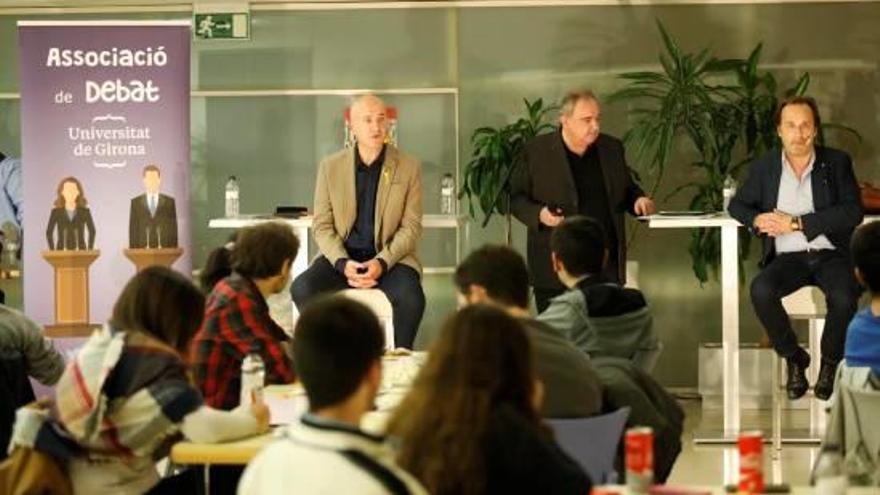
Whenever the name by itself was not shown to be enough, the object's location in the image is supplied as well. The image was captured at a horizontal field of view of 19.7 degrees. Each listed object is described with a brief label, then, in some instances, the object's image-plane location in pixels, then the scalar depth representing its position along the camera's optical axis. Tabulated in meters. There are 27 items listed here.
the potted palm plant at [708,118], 14.28
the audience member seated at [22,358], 8.08
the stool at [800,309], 12.01
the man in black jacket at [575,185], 12.87
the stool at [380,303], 12.14
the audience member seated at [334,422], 4.50
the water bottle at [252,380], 7.08
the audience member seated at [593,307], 8.08
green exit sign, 15.04
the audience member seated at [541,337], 6.64
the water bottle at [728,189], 12.90
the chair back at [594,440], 6.48
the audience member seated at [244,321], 7.99
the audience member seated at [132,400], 6.52
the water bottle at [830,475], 5.43
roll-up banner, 12.80
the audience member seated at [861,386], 7.08
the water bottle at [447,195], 14.66
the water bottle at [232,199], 14.23
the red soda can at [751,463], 5.40
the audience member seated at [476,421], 4.82
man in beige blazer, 12.43
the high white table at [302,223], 13.02
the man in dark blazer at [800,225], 11.82
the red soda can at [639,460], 5.38
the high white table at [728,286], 12.45
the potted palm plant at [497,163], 14.28
